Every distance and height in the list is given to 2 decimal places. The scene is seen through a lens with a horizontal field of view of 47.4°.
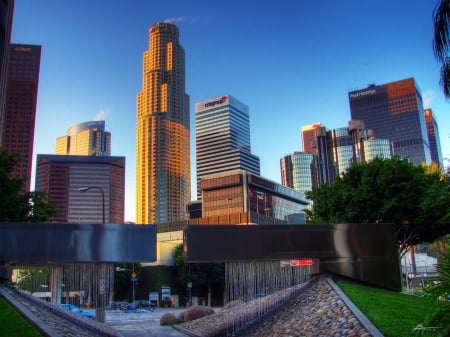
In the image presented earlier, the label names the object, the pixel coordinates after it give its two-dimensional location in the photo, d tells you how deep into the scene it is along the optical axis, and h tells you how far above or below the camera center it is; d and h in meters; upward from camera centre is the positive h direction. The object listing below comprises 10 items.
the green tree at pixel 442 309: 7.16 -0.58
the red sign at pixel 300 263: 27.29 +0.49
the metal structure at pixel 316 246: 23.28 +1.21
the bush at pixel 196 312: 37.31 -2.69
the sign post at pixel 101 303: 23.98 -1.33
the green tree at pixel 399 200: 34.22 +4.65
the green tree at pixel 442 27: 10.05 +4.64
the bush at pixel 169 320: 39.13 -3.32
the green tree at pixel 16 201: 34.81 +5.54
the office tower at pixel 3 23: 33.56 +16.93
